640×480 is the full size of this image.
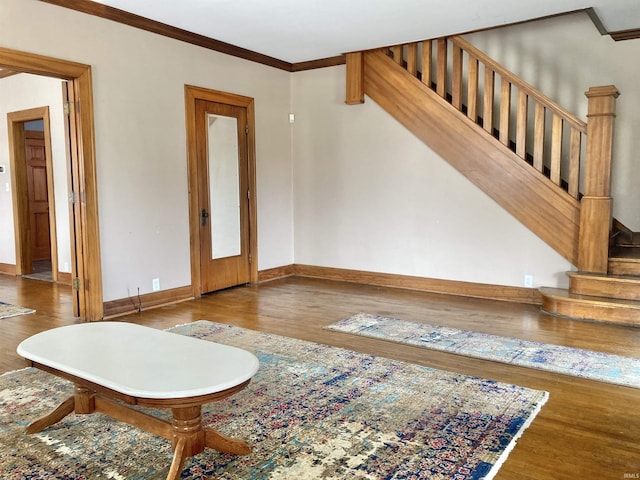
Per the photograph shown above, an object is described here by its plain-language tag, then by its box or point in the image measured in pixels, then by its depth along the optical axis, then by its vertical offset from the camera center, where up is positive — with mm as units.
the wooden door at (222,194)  5512 -2
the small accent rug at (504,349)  3170 -1143
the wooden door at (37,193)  7406 +43
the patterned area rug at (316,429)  2098 -1145
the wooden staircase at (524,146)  4516 +461
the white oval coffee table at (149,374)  1835 -698
